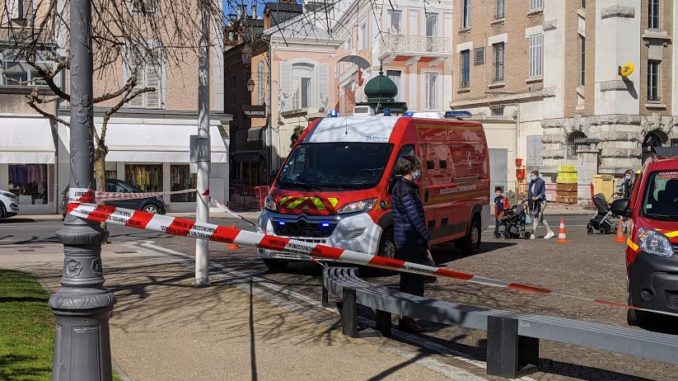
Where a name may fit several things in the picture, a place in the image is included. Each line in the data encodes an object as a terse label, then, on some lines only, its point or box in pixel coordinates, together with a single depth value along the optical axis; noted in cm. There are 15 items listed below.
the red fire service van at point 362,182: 1306
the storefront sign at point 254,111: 3675
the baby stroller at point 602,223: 2323
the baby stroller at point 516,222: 2184
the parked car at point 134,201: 2835
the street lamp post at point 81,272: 434
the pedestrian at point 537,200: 2200
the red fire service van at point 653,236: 870
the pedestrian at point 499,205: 2233
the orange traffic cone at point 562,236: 2091
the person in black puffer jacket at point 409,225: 921
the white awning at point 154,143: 3275
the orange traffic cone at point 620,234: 2113
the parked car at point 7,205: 2862
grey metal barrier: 633
